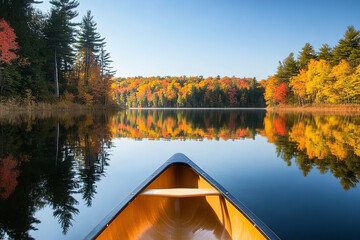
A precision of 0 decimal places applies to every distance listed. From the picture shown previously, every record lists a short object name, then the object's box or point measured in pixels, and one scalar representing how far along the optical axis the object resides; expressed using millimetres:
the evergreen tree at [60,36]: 30766
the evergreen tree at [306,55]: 55931
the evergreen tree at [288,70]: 58406
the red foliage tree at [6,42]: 20719
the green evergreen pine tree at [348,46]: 43062
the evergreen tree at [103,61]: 44469
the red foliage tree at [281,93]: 57719
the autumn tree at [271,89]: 62028
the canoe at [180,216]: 2363
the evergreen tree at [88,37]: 40625
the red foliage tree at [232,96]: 97988
